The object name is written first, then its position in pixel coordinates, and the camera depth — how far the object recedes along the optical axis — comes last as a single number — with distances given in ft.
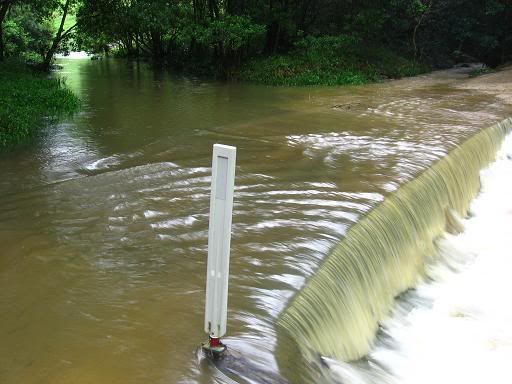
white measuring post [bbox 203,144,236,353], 8.52
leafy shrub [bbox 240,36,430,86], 66.08
